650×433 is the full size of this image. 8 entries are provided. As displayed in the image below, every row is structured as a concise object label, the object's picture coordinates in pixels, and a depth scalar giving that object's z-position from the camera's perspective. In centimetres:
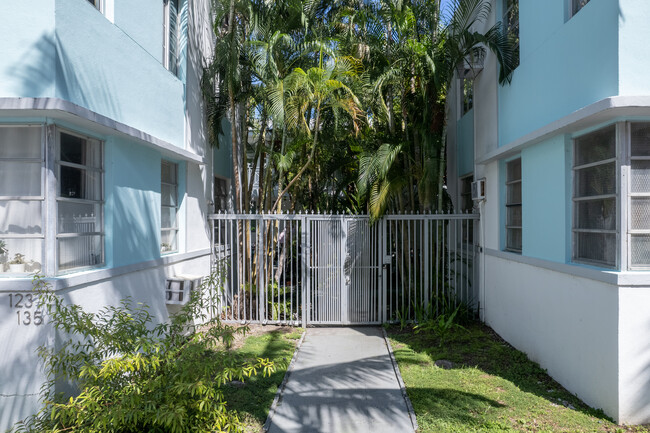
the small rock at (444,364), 592
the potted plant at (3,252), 409
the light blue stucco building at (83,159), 388
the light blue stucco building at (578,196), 416
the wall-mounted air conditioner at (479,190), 781
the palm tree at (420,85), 727
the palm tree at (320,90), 703
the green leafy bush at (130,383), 335
